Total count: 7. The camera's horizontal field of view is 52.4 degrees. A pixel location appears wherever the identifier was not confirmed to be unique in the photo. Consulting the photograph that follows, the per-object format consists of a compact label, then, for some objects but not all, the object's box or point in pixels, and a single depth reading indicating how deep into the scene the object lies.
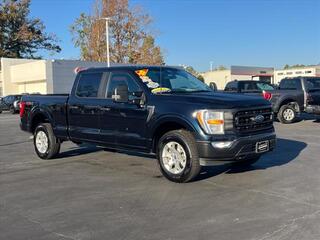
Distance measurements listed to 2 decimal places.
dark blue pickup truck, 5.00
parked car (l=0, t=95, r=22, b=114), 26.89
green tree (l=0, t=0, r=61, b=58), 48.94
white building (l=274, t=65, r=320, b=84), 50.75
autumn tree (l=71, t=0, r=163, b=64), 43.43
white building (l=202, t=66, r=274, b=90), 61.56
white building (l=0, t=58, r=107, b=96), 33.32
